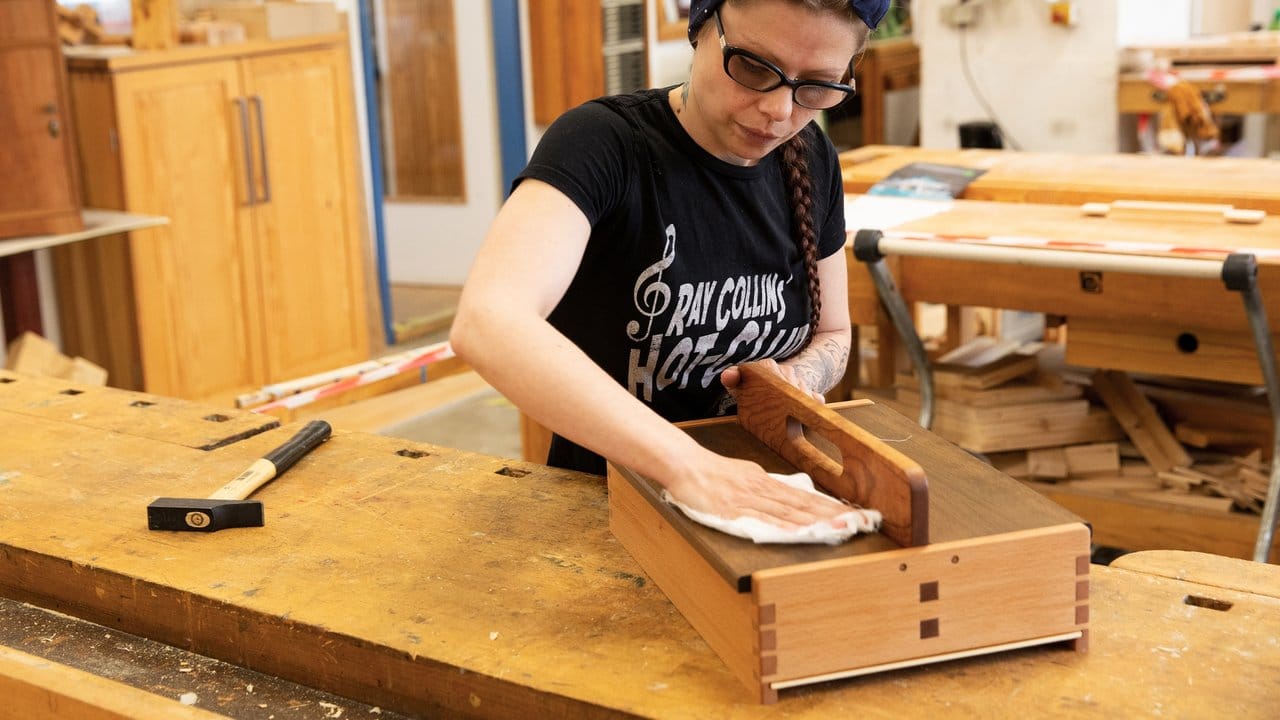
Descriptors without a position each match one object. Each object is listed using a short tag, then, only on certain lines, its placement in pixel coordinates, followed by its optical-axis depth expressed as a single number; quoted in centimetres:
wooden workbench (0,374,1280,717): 114
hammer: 152
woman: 127
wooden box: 111
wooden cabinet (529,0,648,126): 644
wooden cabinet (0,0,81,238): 394
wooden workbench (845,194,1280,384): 288
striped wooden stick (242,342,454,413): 311
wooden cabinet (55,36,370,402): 452
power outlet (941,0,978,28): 675
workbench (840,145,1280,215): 335
